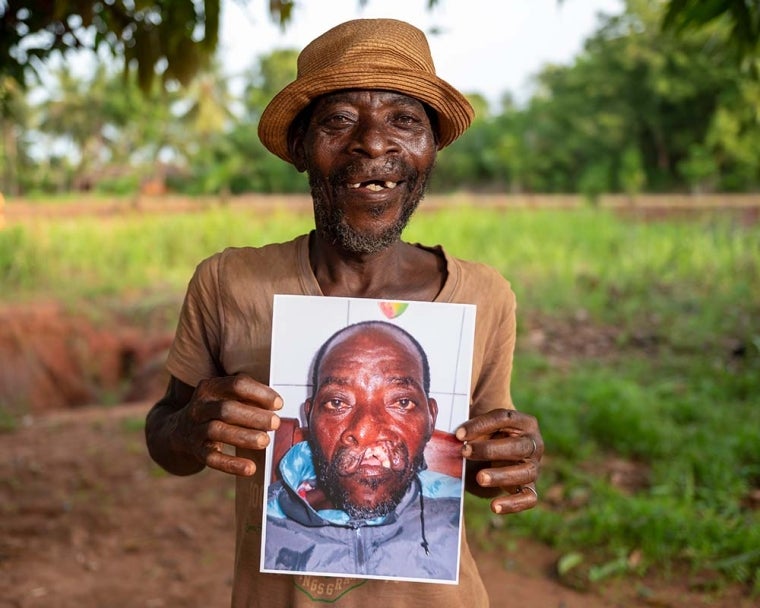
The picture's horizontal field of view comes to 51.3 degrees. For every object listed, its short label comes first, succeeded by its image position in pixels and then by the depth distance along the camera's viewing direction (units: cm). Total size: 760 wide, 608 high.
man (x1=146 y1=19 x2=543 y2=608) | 124
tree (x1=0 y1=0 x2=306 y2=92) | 256
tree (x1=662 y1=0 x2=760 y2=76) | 227
